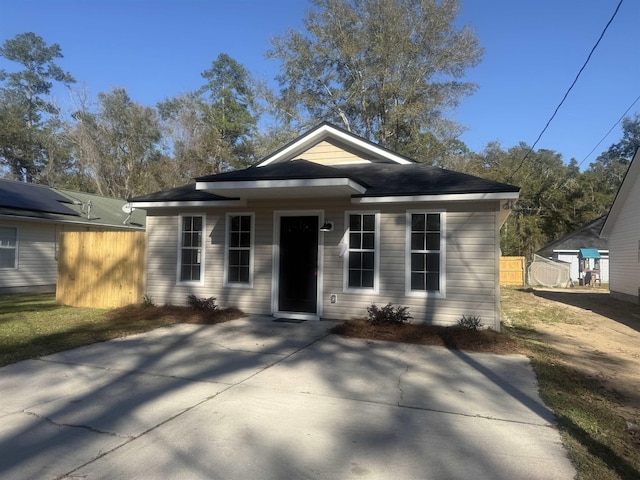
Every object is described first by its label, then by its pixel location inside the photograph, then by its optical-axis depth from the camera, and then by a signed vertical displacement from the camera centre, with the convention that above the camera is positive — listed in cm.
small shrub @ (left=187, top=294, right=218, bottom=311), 1021 -105
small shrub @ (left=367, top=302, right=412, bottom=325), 884 -109
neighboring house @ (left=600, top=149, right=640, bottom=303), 1608 +109
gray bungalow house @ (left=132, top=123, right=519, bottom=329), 880 +41
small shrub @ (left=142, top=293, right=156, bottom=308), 1100 -112
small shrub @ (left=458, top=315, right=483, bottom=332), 867 -117
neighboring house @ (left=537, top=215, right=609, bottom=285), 3078 +96
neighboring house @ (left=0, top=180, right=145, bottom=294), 1578 +107
